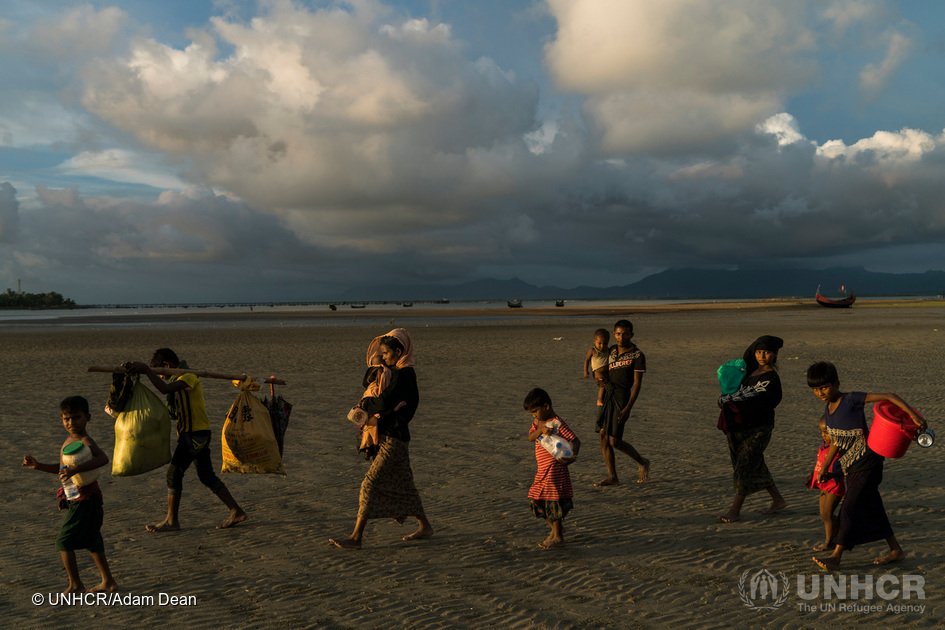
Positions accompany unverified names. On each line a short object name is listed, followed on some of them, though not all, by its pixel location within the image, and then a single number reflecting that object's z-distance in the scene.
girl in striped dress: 5.63
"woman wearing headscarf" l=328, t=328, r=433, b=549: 5.53
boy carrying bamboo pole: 5.96
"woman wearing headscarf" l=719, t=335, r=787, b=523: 6.07
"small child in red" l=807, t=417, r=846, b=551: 5.22
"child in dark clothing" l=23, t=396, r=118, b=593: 4.71
